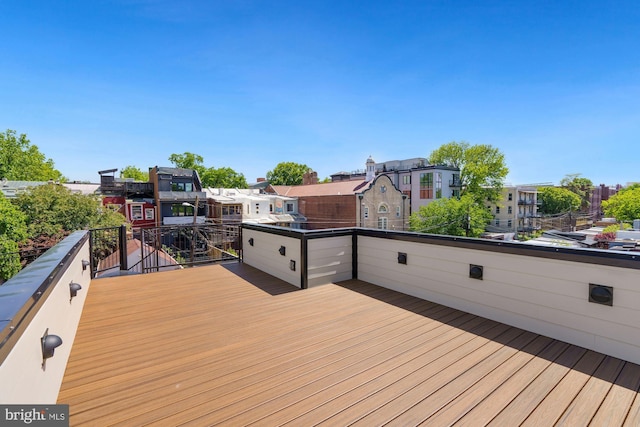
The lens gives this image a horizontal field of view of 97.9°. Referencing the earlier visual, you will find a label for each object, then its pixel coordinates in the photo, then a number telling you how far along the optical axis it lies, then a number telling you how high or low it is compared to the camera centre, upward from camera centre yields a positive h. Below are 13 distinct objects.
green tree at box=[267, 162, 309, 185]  45.62 +4.71
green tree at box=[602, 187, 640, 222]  30.27 -0.98
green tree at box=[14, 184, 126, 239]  13.78 -0.28
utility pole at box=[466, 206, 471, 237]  25.71 -1.86
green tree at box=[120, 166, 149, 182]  44.47 +5.05
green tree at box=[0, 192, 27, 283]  11.39 -1.26
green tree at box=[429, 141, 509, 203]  32.72 +3.48
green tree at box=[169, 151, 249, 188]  41.06 +4.94
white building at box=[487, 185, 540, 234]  36.87 -1.53
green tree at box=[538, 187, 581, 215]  48.44 -0.21
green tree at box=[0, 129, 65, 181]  28.28 +4.98
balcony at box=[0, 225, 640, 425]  1.63 -1.23
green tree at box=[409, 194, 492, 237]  27.06 -1.77
